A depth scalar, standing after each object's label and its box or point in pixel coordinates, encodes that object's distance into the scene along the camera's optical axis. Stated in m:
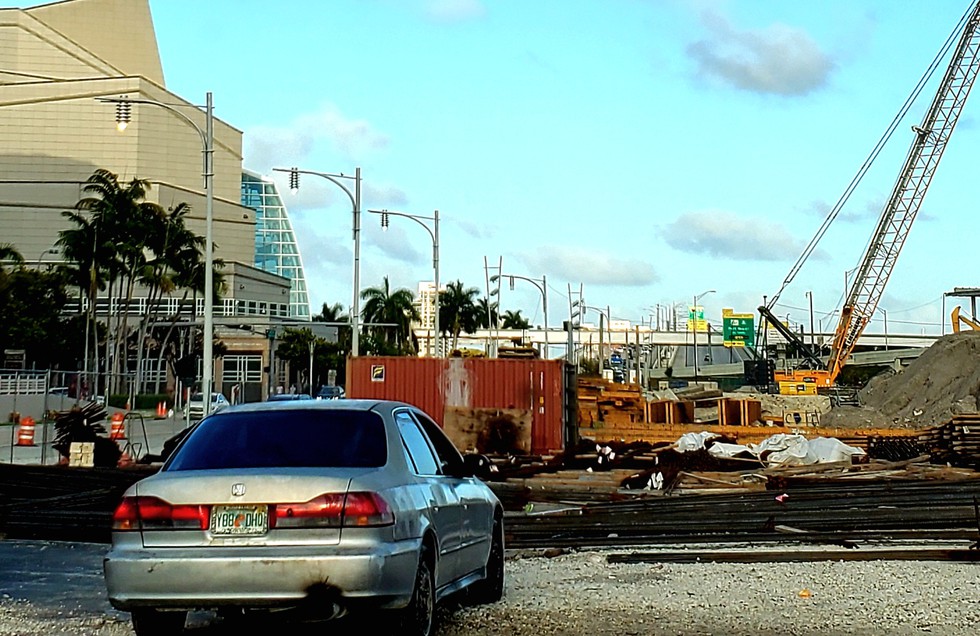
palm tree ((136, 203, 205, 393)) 75.31
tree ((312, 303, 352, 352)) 125.36
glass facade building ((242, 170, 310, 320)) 160.12
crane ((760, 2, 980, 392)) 76.81
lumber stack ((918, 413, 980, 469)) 24.83
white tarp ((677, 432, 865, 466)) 24.53
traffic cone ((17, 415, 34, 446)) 36.34
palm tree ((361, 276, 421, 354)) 120.94
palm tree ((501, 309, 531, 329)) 143.25
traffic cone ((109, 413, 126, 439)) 33.03
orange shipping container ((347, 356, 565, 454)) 31.30
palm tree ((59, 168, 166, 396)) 73.31
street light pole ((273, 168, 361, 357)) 42.53
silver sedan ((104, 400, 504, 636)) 7.05
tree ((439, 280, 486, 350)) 115.50
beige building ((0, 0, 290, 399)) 110.19
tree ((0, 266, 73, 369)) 70.12
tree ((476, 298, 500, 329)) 117.02
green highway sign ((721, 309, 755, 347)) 111.75
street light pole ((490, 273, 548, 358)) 75.12
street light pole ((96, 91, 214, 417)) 30.22
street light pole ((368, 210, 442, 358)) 51.81
